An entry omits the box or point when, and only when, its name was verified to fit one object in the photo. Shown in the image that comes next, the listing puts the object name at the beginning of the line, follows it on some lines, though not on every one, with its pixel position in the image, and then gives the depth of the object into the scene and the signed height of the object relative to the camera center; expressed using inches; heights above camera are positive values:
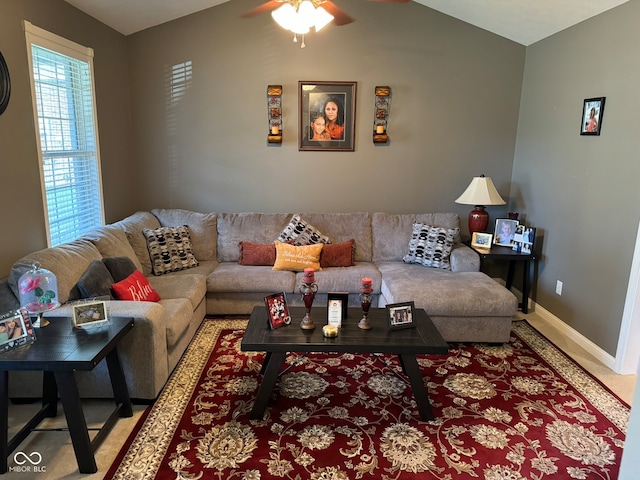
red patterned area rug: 85.4 -56.4
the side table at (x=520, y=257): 157.2 -31.1
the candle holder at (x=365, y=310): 104.4 -34.4
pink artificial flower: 97.2 -27.5
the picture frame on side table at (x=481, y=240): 167.3 -27.3
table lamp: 165.4 -11.8
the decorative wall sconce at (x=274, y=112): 173.2 +19.5
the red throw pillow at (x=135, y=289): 113.7 -33.7
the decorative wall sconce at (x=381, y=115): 176.2 +19.4
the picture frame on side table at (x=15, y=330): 82.4 -32.2
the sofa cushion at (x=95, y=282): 107.8 -30.0
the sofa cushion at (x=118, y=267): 119.0 -29.0
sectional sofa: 102.1 -36.4
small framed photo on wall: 131.0 +15.9
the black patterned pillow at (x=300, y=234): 165.2 -26.2
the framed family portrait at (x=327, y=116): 175.5 +18.7
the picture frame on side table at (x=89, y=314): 91.3 -31.7
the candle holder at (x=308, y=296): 103.6 -30.5
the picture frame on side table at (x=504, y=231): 169.9 -24.4
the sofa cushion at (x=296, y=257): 157.0 -33.1
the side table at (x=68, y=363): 78.7 -35.9
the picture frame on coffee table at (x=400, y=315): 105.0 -34.8
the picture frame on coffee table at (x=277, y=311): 103.7 -34.5
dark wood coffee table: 97.3 -38.8
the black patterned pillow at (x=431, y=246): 162.1 -29.1
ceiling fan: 94.2 +31.9
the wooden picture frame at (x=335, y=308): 104.8 -33.6
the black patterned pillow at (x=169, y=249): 151.6 -30.7
